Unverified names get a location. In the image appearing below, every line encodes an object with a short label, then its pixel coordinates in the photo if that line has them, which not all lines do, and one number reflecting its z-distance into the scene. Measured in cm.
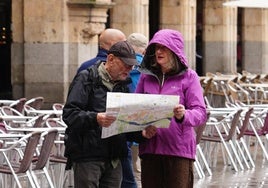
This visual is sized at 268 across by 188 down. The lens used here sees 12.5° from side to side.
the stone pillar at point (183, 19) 3247
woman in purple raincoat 936
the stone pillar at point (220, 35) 3572
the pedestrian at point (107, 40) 1092
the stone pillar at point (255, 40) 3850
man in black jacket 923
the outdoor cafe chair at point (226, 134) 1742
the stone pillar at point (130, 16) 2867
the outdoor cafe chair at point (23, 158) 1248
